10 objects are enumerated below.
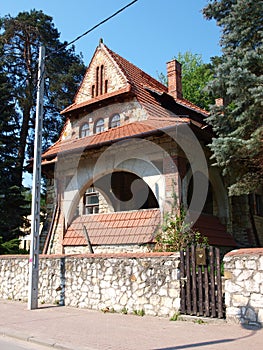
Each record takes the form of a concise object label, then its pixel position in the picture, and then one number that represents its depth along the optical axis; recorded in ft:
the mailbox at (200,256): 24.89
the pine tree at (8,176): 71.77
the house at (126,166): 40.96
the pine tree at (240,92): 29.91
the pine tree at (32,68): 86.07
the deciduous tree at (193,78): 103.14
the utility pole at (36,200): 32.91
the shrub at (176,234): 36.83
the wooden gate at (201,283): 24.29
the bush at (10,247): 55.16
